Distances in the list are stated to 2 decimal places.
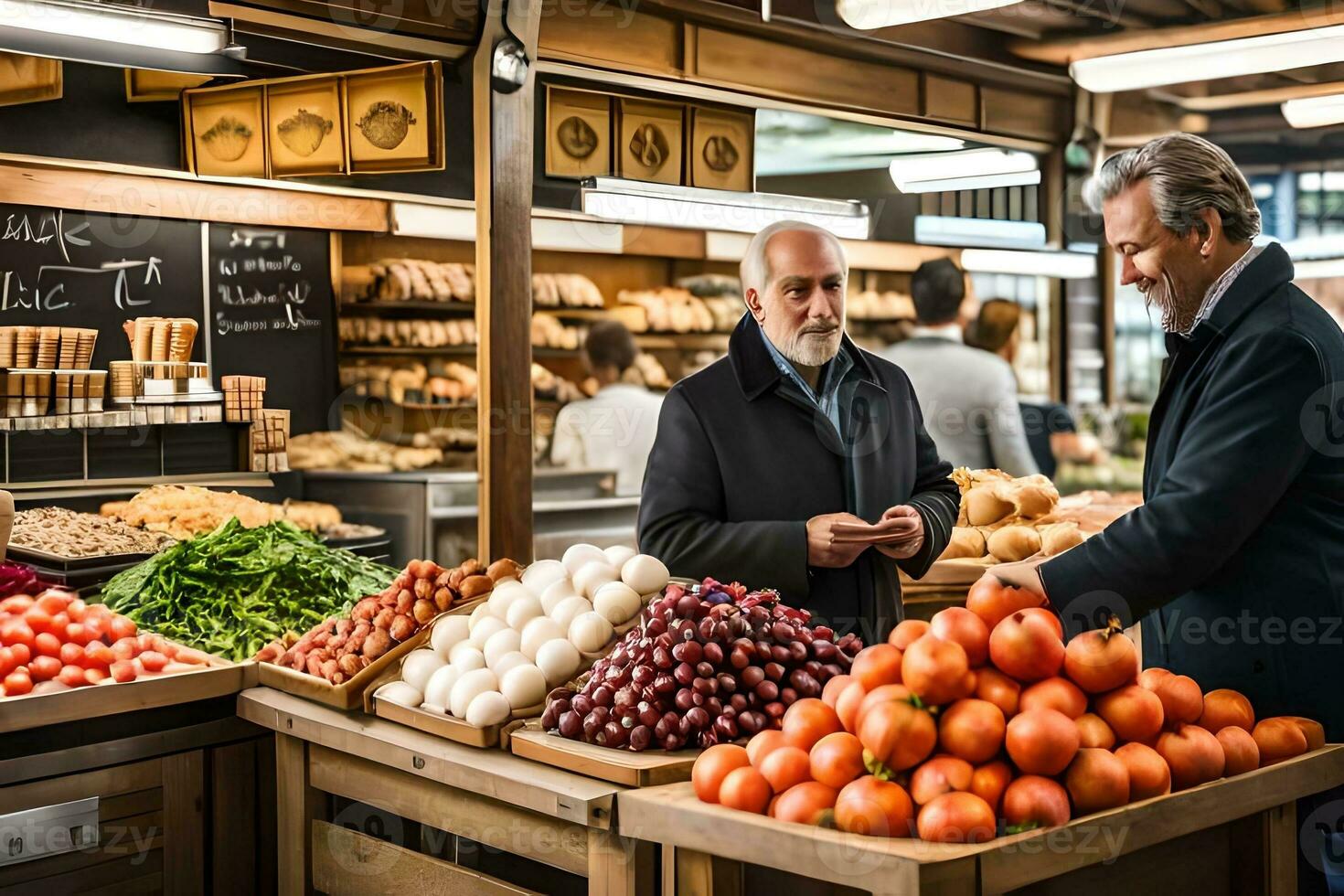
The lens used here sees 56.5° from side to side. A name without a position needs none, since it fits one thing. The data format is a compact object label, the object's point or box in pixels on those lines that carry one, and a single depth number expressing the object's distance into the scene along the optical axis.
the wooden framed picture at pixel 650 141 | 5.69
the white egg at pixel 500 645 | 2.35
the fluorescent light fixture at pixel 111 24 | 3.50
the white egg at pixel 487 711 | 2.17
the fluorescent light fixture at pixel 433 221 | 5.18
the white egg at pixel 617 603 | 2.35
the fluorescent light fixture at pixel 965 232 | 8.16
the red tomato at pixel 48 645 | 2.84
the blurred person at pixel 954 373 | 5.43
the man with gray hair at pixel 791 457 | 2.75
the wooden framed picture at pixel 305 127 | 4.57
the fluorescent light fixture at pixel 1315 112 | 7.82
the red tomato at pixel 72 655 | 2.84
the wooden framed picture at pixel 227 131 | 4.33
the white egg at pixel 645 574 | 2.39
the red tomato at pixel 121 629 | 3.03
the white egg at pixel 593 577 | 2.45
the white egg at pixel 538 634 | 2.34
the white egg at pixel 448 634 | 2.50
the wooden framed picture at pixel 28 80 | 3.93
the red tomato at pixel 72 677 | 2.75
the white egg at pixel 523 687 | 2.22
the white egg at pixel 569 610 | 2.39
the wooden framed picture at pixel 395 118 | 4.71
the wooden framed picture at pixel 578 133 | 5.54
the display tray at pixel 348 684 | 2.50
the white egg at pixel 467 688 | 2.25
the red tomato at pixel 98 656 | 2.86
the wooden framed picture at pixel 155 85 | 4.17
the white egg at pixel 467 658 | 2.36
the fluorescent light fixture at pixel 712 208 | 5.14
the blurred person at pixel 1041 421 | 8.37
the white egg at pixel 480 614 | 2.52
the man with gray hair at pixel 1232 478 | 1.97
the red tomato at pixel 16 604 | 2.99
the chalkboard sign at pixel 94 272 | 3.98
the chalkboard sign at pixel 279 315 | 4.44
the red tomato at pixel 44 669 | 2.77
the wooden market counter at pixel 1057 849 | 1.49
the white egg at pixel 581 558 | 2.52
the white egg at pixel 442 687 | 2.33
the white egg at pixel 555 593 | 2.46
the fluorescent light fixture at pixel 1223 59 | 5.39
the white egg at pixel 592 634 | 2.31
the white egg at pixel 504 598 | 2.51
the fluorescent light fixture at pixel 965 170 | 7.55
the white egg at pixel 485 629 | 2.43
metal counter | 5.02
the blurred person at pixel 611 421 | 6.39
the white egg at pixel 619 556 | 2.50
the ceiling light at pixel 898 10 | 4.00
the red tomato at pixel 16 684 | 2.69
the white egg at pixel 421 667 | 2.43
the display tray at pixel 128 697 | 2.64
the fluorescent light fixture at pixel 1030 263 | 8.25
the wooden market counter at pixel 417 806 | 1.93
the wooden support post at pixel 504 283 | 4.82
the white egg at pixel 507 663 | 2.30
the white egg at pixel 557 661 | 2.27
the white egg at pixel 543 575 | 2.54
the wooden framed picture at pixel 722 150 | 5.96
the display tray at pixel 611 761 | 1.89
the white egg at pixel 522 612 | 2.45
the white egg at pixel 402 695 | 2.38
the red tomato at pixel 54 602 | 3.00
